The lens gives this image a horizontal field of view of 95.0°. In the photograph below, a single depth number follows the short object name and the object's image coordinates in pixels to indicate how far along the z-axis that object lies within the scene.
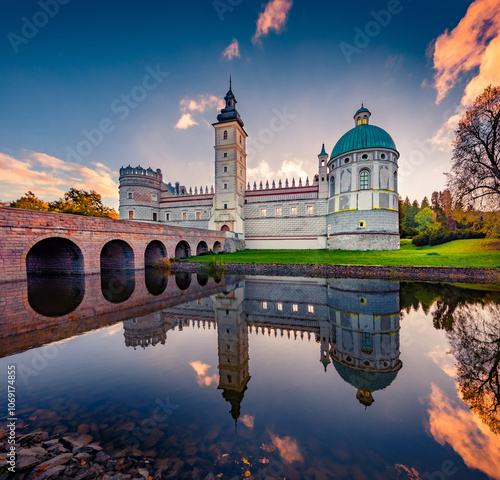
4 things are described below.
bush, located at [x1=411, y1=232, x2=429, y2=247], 32.44
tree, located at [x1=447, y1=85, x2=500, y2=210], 16.84
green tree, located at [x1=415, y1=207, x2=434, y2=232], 50.44
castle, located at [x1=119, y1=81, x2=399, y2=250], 27.59
